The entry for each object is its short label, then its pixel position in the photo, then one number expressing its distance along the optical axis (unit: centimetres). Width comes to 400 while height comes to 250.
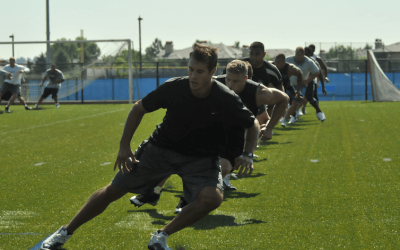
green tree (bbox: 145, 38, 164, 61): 17854
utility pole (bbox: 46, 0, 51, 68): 4084
